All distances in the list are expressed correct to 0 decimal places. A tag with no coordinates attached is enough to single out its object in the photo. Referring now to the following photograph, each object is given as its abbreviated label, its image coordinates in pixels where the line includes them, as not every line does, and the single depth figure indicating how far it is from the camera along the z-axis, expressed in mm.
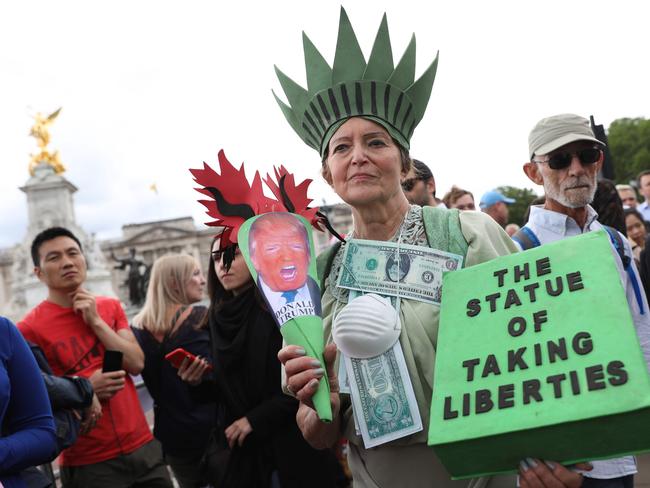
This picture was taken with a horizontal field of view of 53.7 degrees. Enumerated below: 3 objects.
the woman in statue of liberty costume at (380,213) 1822
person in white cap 2445
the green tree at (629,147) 46531
